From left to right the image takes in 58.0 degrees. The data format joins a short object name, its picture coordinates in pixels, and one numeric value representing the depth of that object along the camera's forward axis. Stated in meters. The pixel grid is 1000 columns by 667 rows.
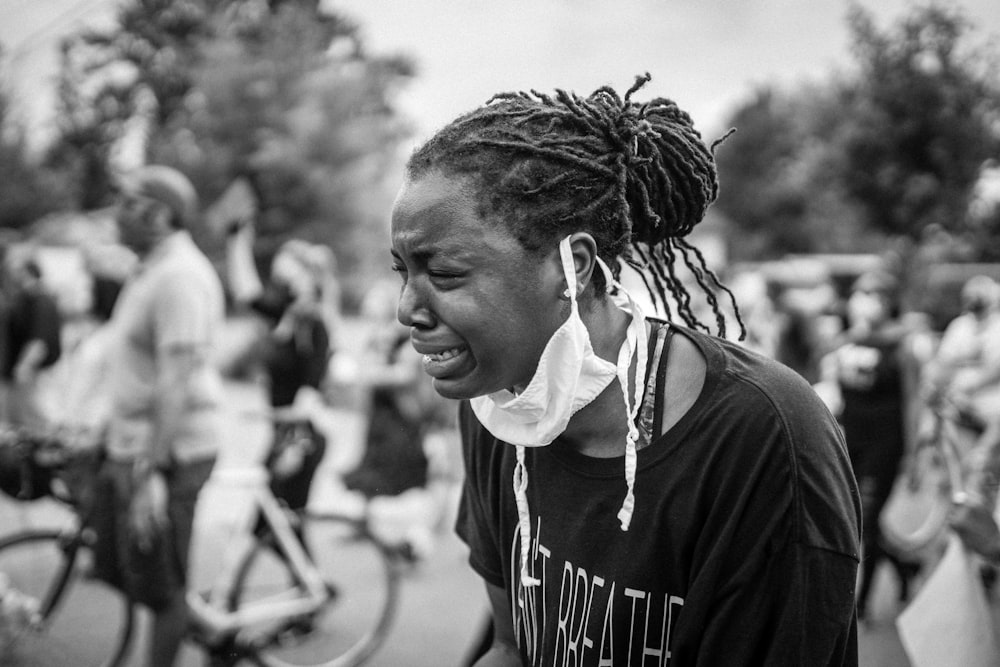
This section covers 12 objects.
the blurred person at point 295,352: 4.91
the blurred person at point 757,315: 7.02
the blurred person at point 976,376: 4.57
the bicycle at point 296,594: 4.21
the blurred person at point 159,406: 3.49
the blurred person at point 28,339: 6.33
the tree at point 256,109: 24.84
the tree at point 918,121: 12.29
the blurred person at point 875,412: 5.27
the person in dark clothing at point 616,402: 1.33
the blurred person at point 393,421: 6.18
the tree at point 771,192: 41.84
